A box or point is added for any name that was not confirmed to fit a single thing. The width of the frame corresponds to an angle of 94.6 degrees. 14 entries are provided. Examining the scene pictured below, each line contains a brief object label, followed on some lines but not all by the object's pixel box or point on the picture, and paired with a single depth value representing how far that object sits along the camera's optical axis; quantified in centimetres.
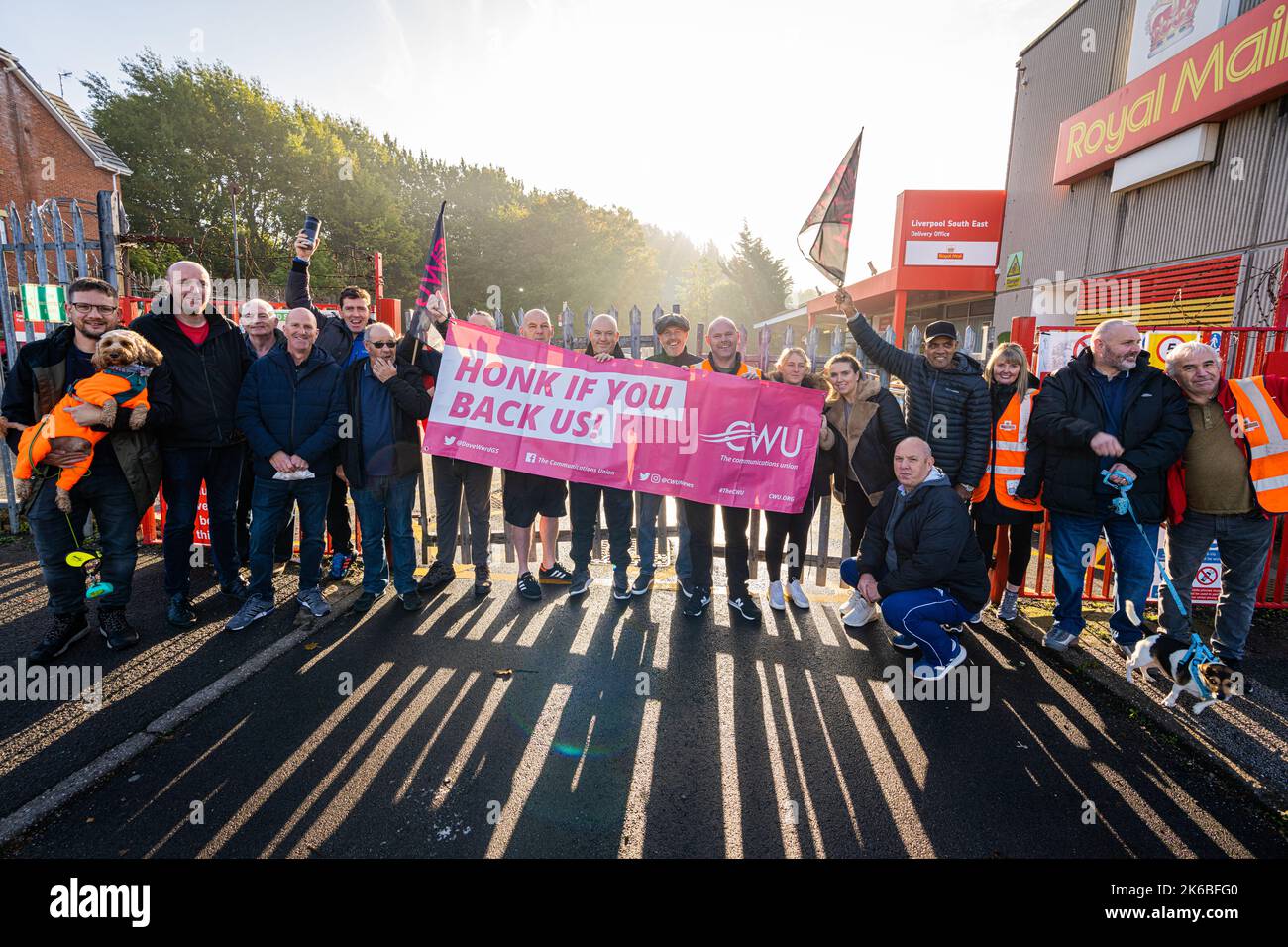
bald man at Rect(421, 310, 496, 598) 499
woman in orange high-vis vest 447
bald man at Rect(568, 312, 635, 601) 495
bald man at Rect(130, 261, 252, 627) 429
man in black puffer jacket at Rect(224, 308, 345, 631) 432
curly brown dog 378
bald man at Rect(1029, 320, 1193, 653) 389
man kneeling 385
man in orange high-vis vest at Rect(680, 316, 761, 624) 479
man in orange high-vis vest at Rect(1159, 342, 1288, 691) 375
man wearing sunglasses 454
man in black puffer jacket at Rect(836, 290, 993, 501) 439
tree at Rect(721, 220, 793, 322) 4919
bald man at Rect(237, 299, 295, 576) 466
